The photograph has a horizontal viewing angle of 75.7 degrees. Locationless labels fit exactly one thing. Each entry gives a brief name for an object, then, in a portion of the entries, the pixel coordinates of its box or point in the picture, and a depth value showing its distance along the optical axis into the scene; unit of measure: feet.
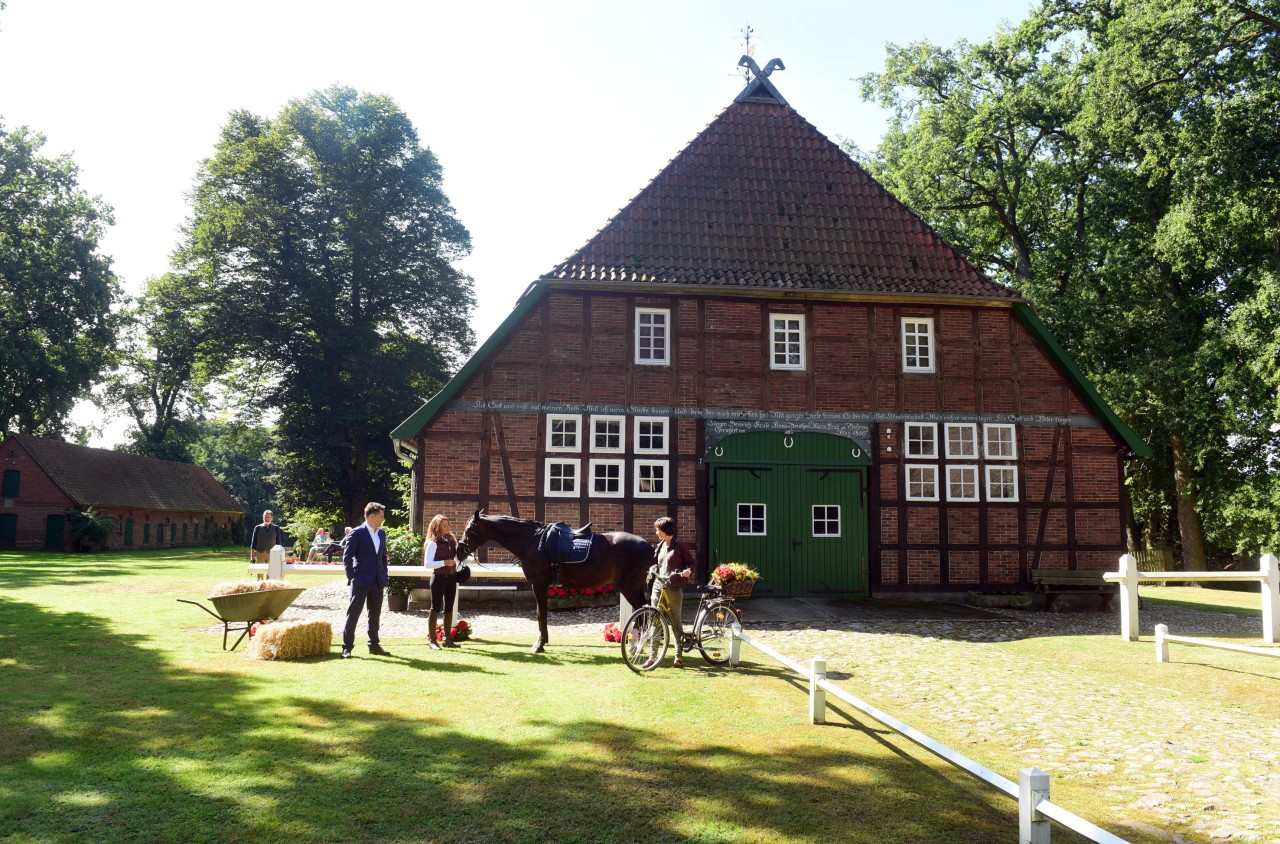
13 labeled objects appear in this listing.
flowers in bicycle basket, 32.35
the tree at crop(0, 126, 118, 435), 119.14
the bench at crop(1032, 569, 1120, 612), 51.44
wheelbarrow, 32.24
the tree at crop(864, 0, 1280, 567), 67.72
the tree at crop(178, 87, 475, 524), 107.55
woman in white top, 34.50
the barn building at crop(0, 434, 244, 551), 125.80
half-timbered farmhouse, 52.31
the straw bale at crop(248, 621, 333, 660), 30.99
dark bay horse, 33.47
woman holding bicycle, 30.17
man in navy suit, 32.50
